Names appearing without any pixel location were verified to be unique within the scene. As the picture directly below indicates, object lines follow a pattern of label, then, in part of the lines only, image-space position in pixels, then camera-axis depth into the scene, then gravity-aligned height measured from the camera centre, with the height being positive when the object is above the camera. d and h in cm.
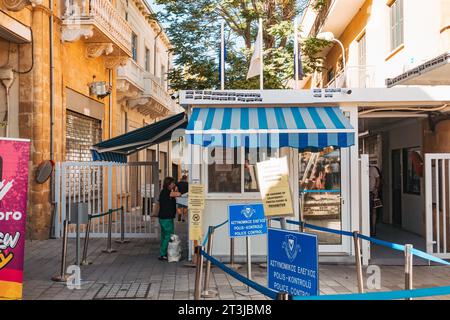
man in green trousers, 1009 -87
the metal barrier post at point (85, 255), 949 -160
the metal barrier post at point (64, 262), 797 -146
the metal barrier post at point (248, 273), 738 -159
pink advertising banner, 524 -45
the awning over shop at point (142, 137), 1095 +79
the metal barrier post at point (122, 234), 1221 -154
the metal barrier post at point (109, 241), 1097 -154
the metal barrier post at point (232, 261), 908 -170
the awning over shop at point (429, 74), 720 +155
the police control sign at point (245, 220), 754 -75
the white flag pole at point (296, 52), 1046 +255
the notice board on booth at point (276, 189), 614 -23
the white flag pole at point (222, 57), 1041 +244
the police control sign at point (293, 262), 426 -84
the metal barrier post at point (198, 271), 532 -110
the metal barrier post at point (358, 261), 639 -119
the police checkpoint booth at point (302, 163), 948 +15
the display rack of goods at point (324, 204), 993 -68
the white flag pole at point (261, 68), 1005 +212
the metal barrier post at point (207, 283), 714 -165
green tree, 1870 +522
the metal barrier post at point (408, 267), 526 -106
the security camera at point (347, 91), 950 +152
